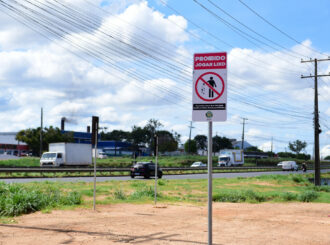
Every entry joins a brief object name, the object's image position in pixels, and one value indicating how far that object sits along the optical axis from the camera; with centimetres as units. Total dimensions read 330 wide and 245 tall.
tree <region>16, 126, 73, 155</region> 8869
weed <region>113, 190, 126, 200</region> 1712
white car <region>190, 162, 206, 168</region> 6468
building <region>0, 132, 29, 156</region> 10944
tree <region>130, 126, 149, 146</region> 15200
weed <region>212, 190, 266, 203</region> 1912
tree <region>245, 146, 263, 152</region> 17068
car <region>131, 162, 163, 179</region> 3631
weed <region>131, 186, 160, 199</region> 1793
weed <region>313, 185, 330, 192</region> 3032
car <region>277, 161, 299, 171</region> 7300
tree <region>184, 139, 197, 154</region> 14512
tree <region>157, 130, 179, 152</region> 12675
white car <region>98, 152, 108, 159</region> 9744
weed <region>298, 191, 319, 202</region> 1973
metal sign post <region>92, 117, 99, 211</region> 1303
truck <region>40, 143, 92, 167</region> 4856
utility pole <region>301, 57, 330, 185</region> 3888
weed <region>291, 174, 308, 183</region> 4028
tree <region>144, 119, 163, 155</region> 14462
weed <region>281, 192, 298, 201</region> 1995
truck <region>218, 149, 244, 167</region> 7646
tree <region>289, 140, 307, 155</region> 17750
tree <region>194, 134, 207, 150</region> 16612
